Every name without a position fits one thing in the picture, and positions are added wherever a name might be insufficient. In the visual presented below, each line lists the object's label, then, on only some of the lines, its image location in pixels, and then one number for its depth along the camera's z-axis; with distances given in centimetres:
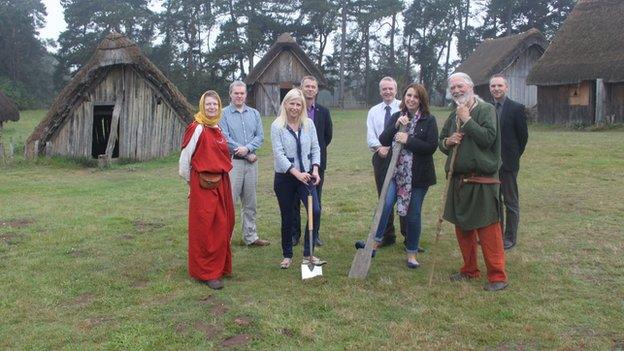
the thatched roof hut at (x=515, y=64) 2688
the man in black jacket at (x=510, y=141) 609
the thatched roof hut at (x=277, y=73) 3008
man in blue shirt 632
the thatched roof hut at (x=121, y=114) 1445
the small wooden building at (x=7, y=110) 2350
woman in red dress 519
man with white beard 486
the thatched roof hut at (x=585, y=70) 2036
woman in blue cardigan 548
